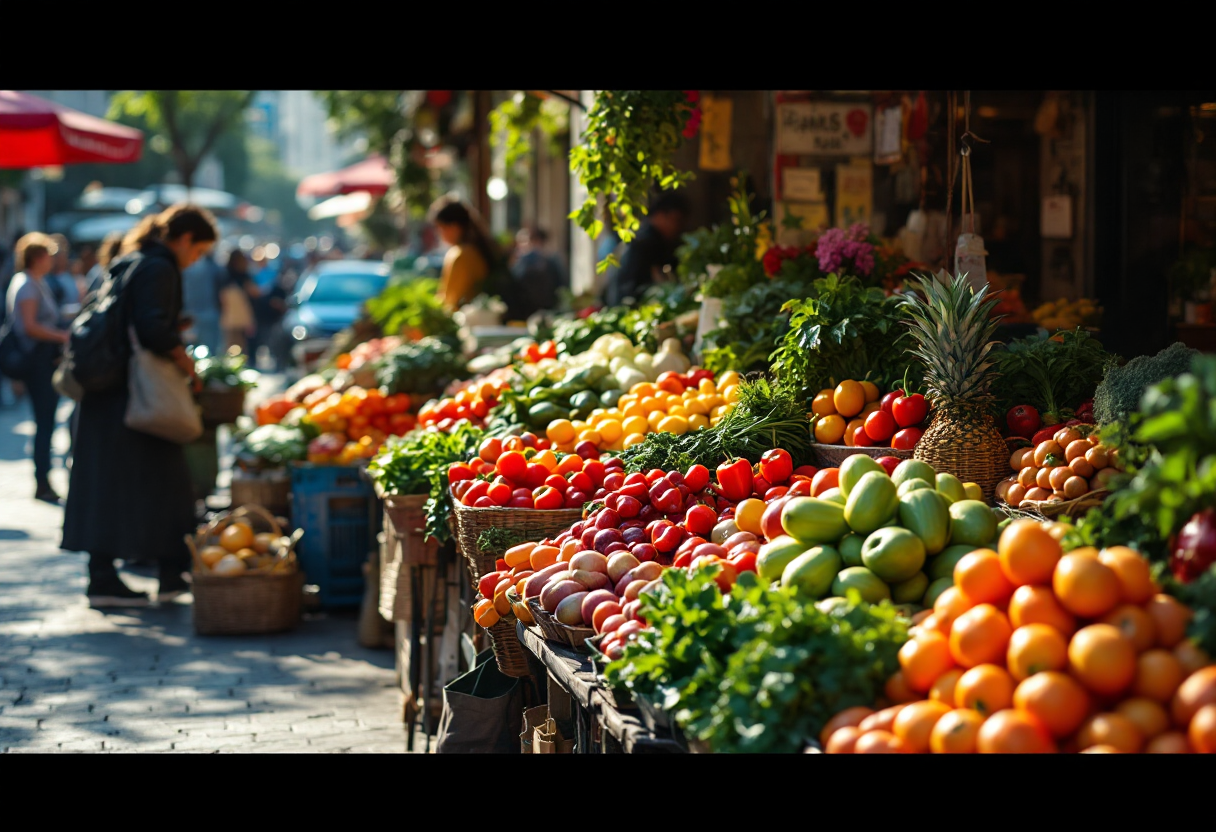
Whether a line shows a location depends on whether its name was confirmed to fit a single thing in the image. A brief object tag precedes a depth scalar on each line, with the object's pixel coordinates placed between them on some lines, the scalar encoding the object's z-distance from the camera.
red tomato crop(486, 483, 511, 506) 4.71
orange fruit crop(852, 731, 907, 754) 2.48
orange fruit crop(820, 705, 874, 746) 2.61
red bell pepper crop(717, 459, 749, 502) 4.25
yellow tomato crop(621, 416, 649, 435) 5.29
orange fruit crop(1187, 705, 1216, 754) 2.20
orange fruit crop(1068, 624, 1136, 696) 2.38
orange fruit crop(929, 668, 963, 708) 2.59
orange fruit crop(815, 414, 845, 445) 4.58
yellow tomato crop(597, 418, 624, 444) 5.38
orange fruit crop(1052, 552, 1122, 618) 2.48
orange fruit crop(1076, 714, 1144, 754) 2.32
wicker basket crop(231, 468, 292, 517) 8.48
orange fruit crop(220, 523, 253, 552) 7.46
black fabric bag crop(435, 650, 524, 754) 4.39
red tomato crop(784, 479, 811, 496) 3.83
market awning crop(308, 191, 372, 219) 30.48
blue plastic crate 7.79
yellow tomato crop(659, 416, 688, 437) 5.11
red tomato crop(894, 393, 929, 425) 4.34
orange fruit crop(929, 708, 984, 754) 2.45
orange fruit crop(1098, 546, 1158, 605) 2.49
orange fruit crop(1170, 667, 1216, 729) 2.25
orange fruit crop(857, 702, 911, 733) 2.57
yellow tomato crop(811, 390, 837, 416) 4.69
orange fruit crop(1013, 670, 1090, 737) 2.39
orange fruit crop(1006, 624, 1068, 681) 2.46
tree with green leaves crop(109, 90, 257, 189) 23.97
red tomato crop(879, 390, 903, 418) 4.43
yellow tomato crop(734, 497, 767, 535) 3.80
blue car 17.98
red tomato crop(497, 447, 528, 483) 4.89
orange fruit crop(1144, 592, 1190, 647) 2.42
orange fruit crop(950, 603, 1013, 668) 2.60
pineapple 4.01
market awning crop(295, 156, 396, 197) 25.75
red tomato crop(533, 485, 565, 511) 4.68
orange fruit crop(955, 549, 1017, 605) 2.72
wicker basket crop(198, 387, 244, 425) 9.56
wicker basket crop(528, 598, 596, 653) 3.61
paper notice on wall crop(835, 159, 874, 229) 8.06
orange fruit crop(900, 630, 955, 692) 2.66
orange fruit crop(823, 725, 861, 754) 2.54
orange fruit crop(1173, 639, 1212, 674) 2.34
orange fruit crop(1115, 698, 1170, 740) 2.33
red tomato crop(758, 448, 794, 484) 4.27
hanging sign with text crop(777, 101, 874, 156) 7.79
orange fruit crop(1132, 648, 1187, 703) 2.34
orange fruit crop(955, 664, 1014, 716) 2.50
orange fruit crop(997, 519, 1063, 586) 2.64
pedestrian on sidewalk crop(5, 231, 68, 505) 11.24
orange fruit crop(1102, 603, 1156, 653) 2.42
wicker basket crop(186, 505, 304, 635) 7.15
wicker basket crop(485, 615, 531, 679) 4.37
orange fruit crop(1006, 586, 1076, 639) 2.55
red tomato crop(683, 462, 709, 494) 4.36
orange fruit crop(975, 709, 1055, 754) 2.37
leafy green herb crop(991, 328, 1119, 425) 4.30
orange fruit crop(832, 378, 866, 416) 4.58
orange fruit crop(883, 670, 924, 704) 2.70
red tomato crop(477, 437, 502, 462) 5.34
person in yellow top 10.71
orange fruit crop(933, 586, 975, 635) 2.75
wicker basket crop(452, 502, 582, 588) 4.62
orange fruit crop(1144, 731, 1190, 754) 2.29
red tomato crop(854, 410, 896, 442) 4.37
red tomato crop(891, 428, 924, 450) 4.26
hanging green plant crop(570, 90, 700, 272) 5.99
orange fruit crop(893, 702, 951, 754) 2.51
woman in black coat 7.53
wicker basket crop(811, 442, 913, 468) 4.27
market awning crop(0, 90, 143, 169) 9.16
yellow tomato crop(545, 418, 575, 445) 5.50
